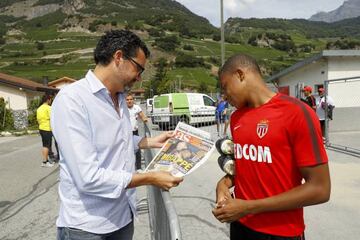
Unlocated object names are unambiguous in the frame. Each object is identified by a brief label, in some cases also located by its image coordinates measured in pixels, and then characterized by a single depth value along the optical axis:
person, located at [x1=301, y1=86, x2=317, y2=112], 11.84
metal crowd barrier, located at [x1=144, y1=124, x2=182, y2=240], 1.67
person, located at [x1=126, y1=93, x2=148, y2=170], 8.58
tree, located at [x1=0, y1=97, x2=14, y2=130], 25.09
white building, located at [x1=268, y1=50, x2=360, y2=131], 16.59
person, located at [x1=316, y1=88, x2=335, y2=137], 12.58
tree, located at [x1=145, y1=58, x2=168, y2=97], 58.01
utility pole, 16.44
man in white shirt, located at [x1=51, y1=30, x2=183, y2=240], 1.92
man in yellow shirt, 10.80
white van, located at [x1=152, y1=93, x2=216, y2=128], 21.66
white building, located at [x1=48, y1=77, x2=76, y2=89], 55.12
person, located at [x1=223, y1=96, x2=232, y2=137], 15.41
